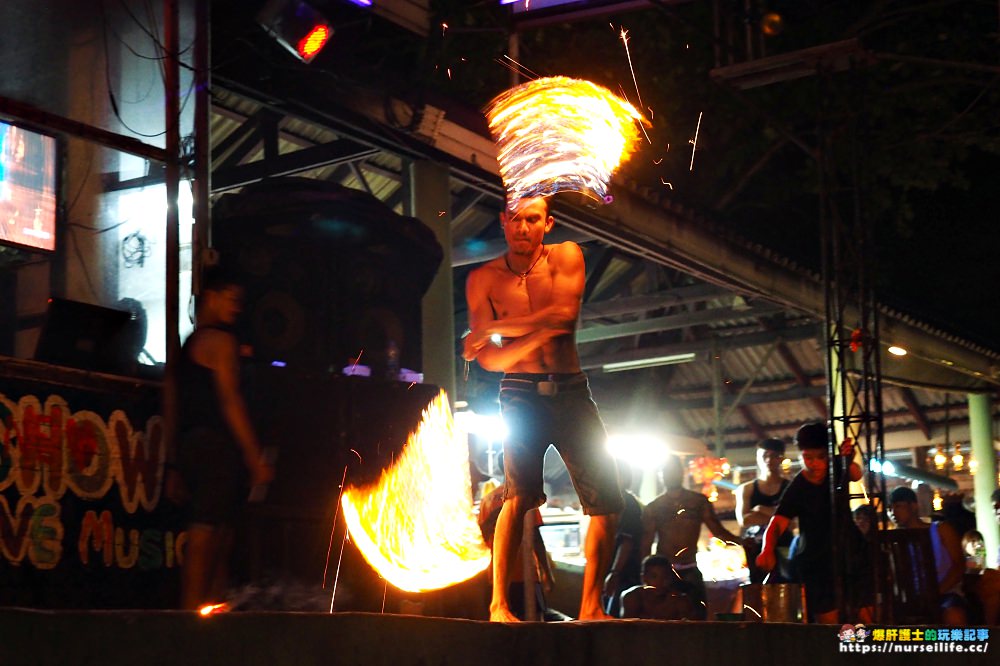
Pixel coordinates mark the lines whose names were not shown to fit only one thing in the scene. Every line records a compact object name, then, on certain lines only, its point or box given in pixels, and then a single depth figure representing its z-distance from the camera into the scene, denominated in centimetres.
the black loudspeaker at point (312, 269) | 918
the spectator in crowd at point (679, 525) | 1065
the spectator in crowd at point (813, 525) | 867
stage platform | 346
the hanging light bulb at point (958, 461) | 2441
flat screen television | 773
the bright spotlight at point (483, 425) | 1704
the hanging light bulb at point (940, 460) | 2458
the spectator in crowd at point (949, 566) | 959
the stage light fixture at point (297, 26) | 970
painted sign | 663
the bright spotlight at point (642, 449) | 1995
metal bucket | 809
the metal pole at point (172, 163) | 827
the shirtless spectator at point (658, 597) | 982
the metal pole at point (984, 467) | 2050
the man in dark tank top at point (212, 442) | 660
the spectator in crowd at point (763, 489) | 1052
